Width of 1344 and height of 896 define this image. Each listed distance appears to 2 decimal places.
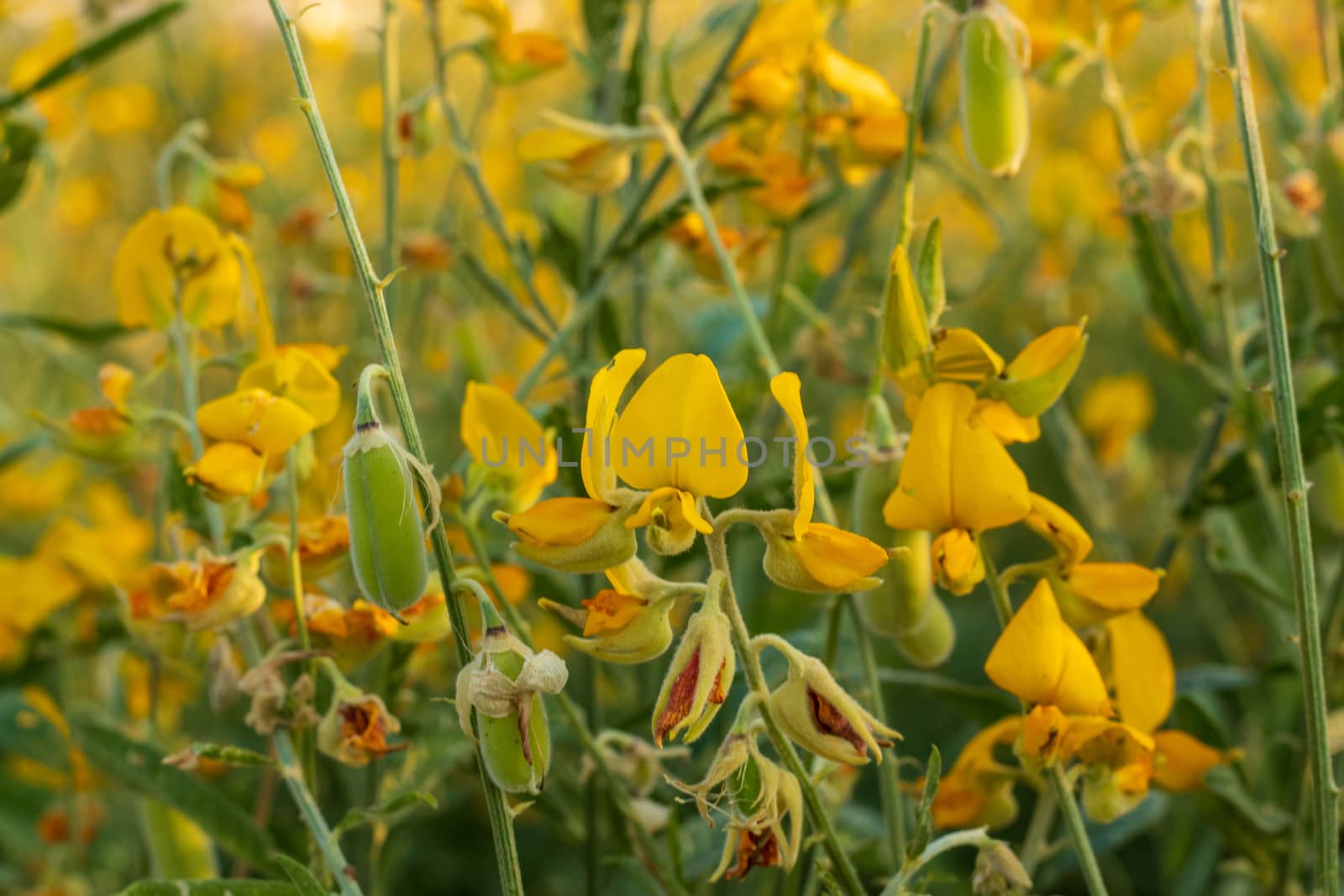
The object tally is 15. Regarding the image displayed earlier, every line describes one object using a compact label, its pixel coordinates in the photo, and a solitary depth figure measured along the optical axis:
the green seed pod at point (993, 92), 0.50
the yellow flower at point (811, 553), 0.44
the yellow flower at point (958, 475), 0.47
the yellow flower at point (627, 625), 0.45
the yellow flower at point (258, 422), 0.49
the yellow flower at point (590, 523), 0.44
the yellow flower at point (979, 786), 0.51
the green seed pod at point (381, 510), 0.44
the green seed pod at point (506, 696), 0.44
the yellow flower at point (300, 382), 0.50
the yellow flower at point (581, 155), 0.55
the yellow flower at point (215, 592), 0.48
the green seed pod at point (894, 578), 0.50
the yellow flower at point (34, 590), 0.60
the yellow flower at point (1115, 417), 0.98
